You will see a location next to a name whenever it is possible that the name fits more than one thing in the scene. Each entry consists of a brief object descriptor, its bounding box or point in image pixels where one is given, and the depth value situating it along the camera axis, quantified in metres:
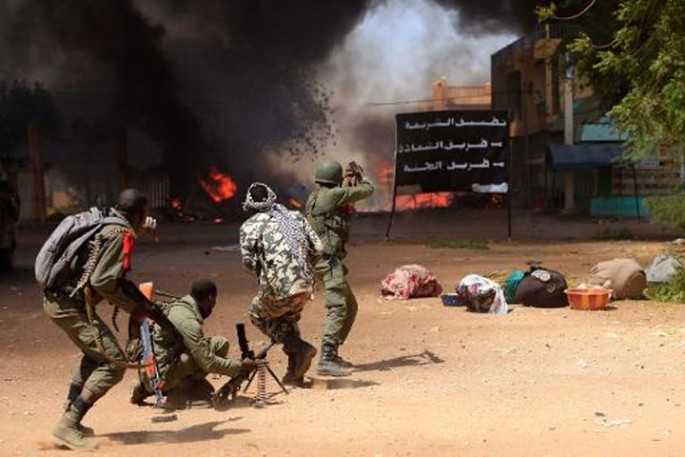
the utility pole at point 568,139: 31.72
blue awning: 30.41
